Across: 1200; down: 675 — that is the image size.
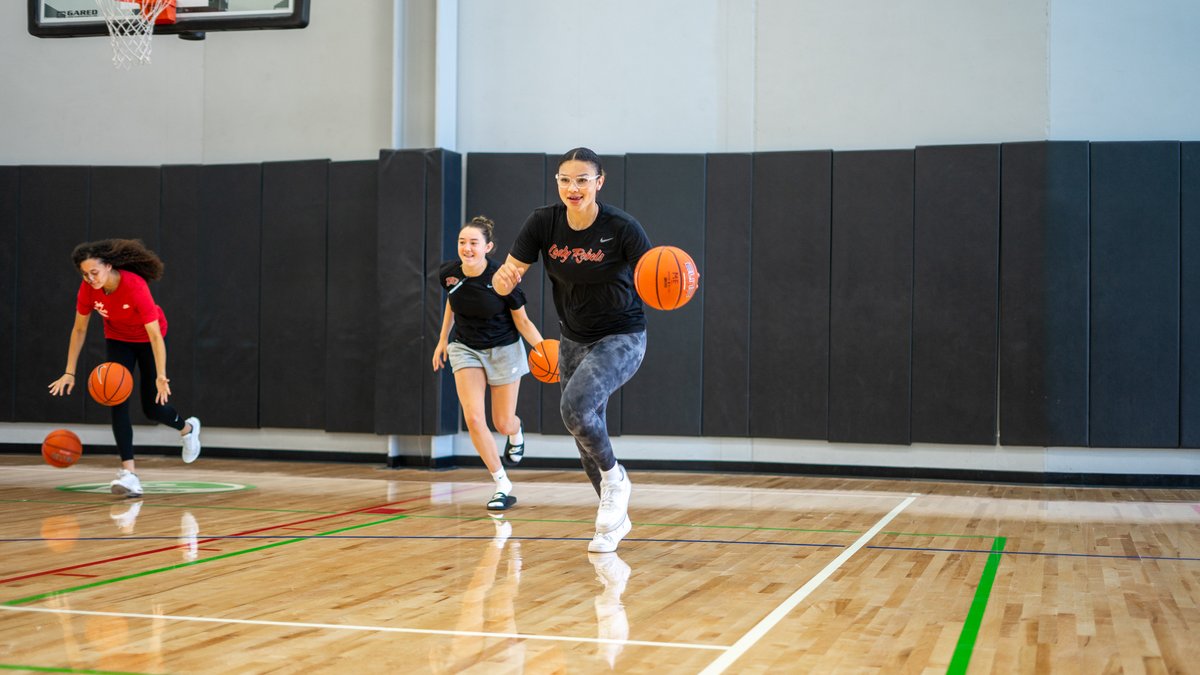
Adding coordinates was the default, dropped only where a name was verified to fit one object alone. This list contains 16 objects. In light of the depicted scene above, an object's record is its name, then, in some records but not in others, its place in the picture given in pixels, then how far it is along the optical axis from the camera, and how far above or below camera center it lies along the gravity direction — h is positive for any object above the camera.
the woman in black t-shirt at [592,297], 4.86 +0.22
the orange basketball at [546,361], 6.00 -0.08
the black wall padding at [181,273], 10.16 +0.62
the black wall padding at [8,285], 10.30 +0.51
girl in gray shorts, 6.44 +0.05
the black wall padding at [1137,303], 8.62 +0.35
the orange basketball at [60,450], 7.47 -0.70
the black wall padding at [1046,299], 8.73 +0.38
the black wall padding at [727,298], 9.35 +0.40
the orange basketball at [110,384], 6.76 -0.25
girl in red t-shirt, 6.77 +0.13
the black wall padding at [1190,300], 8.56 +0.38
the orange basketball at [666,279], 4.63 +0.27
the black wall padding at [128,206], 10.28 +1.22
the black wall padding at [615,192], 9.52 +1.27
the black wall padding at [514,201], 9.61 +1.22
